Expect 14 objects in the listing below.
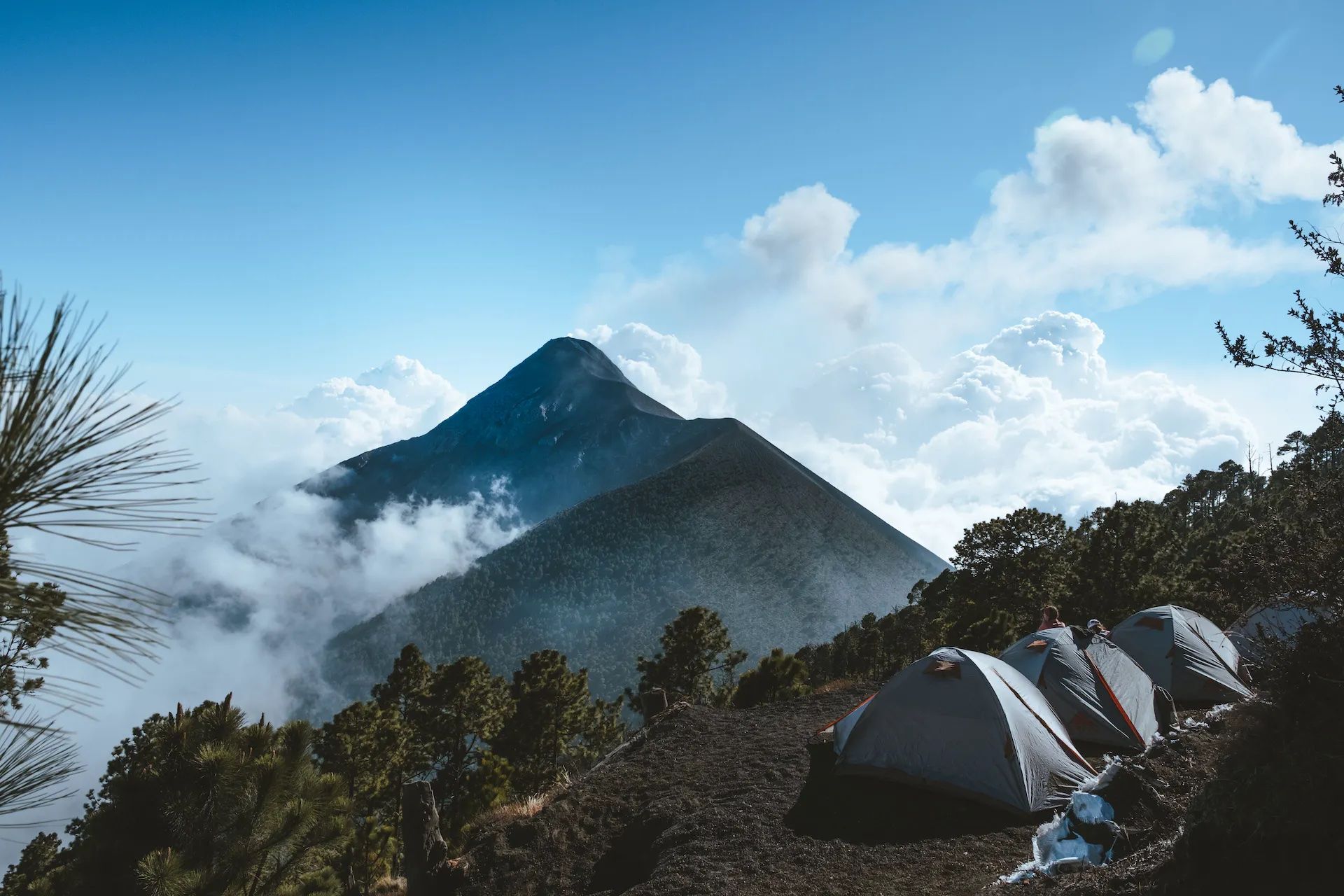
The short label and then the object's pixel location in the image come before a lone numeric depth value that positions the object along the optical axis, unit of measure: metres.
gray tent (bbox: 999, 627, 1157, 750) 10.73
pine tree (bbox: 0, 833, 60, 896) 12.98
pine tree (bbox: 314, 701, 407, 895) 30.91
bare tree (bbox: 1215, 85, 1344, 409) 5.28
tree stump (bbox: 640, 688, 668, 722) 15.62
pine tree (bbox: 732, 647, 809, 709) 21.55
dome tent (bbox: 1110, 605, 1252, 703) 13.85
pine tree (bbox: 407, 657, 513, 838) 37.38
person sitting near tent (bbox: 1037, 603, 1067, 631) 13.14
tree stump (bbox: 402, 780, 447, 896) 9.04
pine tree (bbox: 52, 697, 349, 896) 6.14
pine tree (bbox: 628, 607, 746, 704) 37.97
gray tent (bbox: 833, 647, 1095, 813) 8.91
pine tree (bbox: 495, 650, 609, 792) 35.72
